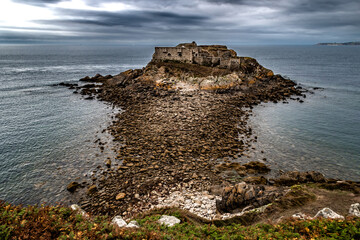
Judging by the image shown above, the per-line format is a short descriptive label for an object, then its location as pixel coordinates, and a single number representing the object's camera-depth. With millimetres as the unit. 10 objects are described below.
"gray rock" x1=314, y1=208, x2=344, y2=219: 10569
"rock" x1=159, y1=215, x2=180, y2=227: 11288
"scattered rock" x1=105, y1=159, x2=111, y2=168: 21627
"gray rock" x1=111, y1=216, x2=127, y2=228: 10712
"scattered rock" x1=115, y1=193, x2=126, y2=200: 16778
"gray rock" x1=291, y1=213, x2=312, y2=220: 11226
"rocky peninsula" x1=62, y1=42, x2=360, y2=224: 14594
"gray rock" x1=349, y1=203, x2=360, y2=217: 11212
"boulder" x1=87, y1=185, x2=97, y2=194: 17844
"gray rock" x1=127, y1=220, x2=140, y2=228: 10256
